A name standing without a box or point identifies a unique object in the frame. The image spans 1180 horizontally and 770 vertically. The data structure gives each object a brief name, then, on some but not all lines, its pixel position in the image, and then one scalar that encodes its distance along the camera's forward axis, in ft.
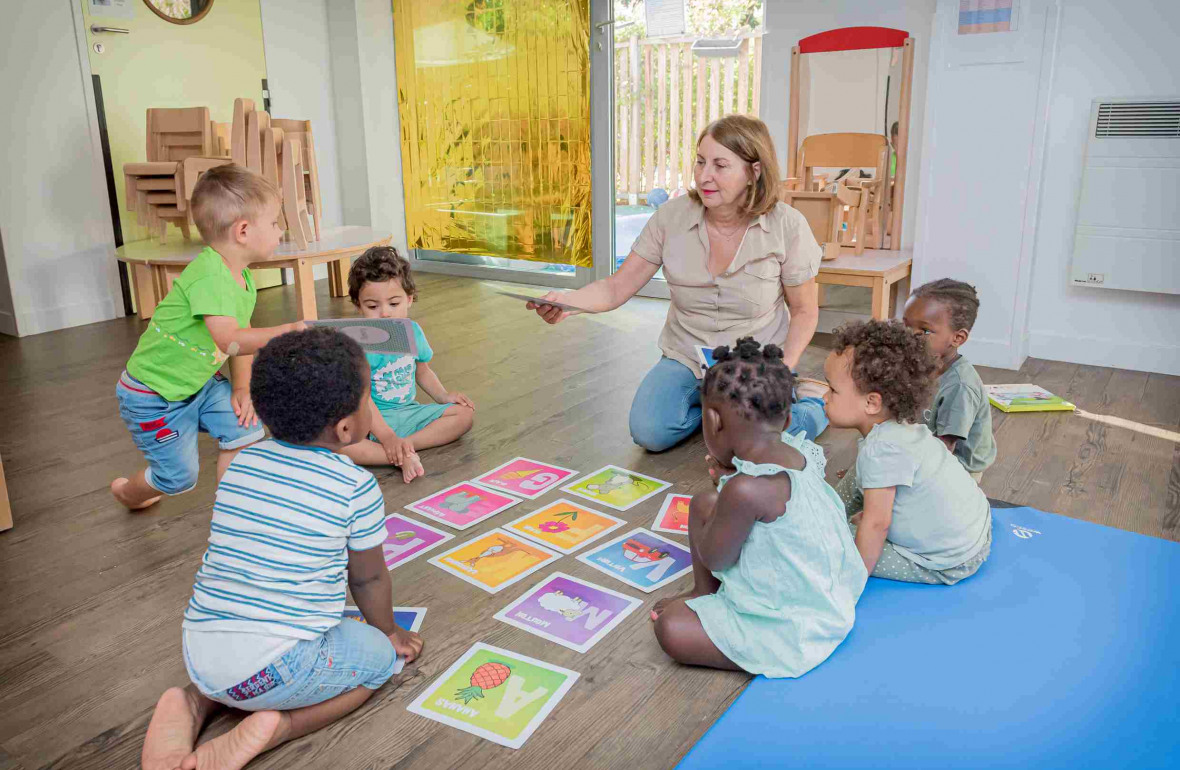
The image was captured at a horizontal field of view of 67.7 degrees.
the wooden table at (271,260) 12.95
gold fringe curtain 17.12
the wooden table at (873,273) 11.78
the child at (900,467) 5.72
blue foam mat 4.66
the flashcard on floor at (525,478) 8.14
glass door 14.97
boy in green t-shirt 6.93
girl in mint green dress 5.05
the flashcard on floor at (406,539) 6.86
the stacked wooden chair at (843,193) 12.78
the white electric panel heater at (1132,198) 10.87
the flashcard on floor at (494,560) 6.53
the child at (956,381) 7.39
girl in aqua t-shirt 8.56
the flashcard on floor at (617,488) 7.89
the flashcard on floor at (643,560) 6.51
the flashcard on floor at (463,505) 7.54
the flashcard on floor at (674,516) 7.29
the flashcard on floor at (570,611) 5.83
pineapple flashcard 4.94
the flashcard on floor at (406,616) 5.90
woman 8.73
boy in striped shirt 4.51
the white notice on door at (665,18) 15.67
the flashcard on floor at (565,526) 7.08
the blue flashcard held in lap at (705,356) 8.65
